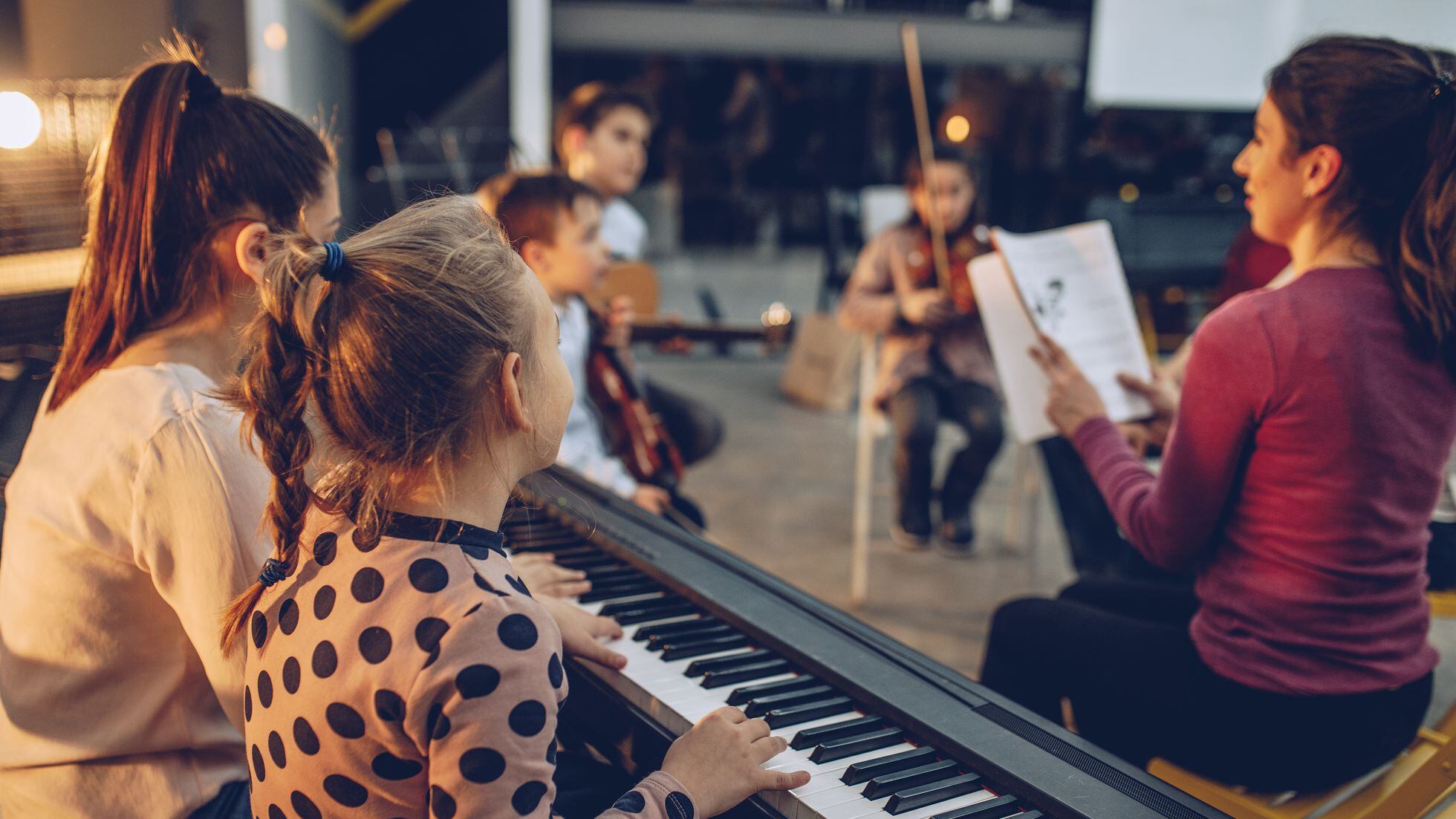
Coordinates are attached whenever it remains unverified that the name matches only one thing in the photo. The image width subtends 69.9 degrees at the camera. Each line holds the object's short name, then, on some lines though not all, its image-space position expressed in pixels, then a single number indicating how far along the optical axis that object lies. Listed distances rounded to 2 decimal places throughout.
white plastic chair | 2.94
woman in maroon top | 1.15
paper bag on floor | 5.03
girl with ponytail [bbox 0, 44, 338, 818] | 0.94
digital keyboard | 0.85
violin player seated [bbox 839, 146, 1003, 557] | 3.04
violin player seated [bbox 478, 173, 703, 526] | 2.18
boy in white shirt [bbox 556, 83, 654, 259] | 3.12
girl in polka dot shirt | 0.76
